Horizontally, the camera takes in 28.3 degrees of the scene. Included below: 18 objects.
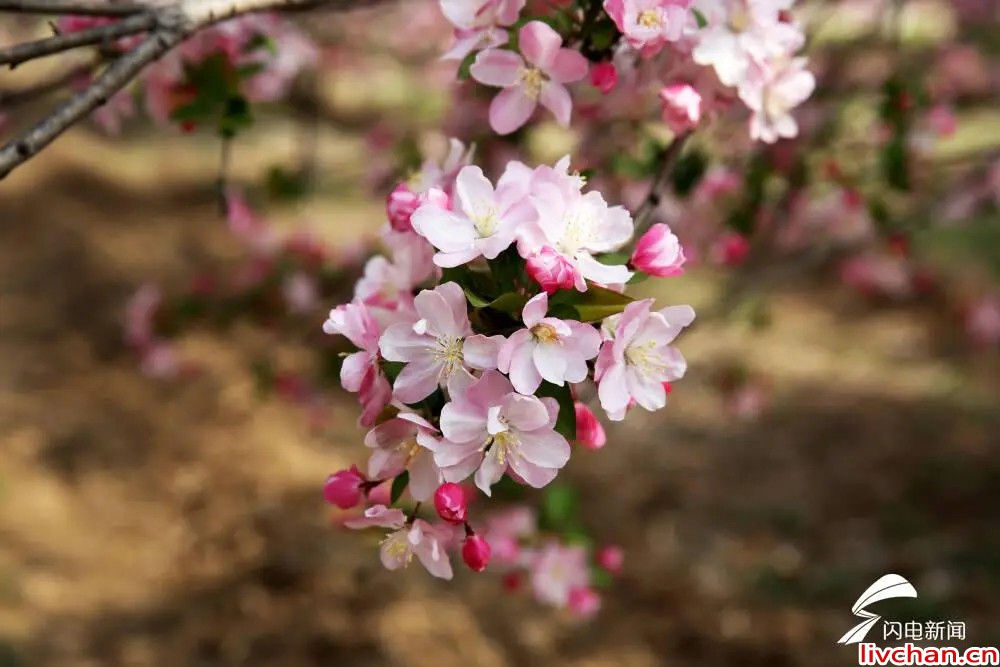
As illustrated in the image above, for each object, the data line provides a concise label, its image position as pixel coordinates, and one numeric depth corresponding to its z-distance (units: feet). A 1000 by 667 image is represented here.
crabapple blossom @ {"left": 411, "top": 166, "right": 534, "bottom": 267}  2.06
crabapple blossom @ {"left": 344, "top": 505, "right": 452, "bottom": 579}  2.11
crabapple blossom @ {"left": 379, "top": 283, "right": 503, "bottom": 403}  2.03
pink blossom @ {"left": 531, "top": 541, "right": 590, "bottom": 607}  3.23
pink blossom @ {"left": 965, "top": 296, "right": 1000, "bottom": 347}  7.49
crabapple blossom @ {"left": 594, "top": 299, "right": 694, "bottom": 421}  2.07
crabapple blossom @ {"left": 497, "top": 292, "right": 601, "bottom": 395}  2.01
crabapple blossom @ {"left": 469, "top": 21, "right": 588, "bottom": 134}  2.24
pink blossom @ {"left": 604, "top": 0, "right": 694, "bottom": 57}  2.20
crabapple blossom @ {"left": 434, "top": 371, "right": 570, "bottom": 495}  2.02
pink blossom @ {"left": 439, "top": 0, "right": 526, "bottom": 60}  2.27
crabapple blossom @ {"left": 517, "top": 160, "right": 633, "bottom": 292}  2.07
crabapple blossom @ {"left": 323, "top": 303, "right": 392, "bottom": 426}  2.08
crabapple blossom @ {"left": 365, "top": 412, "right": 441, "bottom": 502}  2.09
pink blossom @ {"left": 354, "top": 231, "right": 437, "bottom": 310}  2.21
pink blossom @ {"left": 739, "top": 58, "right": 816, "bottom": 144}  2.41
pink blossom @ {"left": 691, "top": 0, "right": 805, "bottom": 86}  2.33
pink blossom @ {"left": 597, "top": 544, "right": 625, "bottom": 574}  3.06
